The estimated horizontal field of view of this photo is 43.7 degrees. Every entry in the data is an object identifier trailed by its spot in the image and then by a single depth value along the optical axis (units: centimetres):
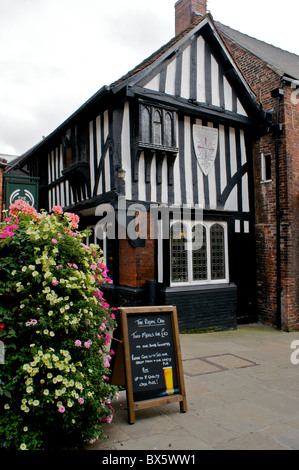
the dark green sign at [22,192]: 961
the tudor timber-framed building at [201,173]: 820
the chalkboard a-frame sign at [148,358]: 379
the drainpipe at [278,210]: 927
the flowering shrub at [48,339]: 294
